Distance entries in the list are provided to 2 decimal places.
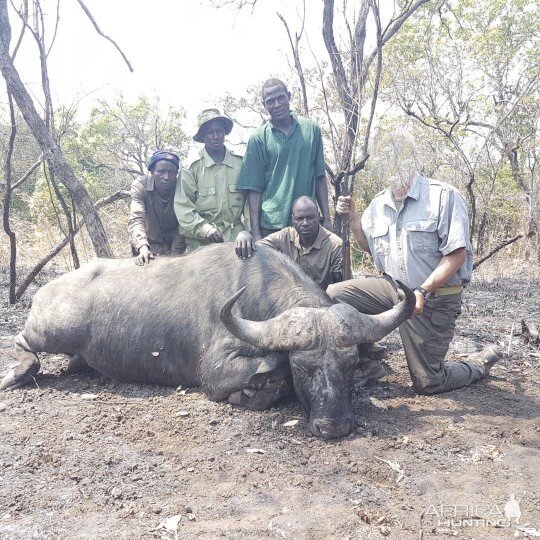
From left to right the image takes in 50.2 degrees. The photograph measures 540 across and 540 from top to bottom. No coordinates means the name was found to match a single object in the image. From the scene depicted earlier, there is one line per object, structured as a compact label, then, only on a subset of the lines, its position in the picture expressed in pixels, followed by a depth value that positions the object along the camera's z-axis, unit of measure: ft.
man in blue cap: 20.18
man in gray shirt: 15.69
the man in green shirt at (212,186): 20.22
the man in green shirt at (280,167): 19.87
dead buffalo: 14.10
